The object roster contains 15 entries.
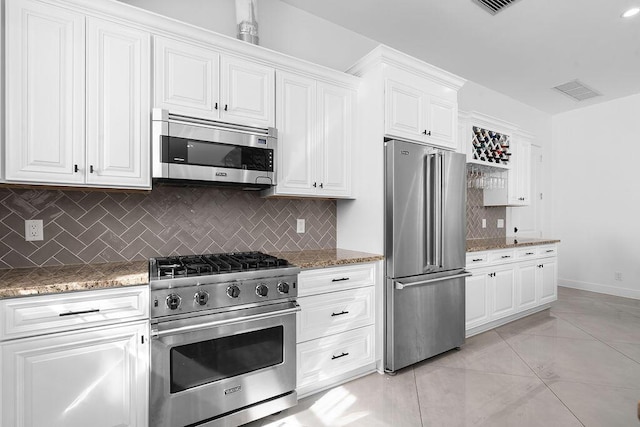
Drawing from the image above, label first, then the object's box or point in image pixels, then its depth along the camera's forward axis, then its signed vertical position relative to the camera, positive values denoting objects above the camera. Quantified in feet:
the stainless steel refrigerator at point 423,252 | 8.53 -1.09
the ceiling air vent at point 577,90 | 15.20 +6.16
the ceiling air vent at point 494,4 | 9.18 +6.13
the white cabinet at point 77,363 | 4.70 -2.39
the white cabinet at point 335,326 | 7.34 -2.75
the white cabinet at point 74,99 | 5.40 +2.08
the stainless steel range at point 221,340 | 5.59 -2.45
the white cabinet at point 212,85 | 6.63 +2.86
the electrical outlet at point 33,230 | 6.32 -0.35
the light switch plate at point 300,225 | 9.61 -0.38
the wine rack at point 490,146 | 13.46 +2.94
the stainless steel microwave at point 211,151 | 6.46 +1.35
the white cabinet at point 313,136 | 8.12 +2.08
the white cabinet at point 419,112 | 8.82 +3.02
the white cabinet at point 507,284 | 11.19 -2.79
